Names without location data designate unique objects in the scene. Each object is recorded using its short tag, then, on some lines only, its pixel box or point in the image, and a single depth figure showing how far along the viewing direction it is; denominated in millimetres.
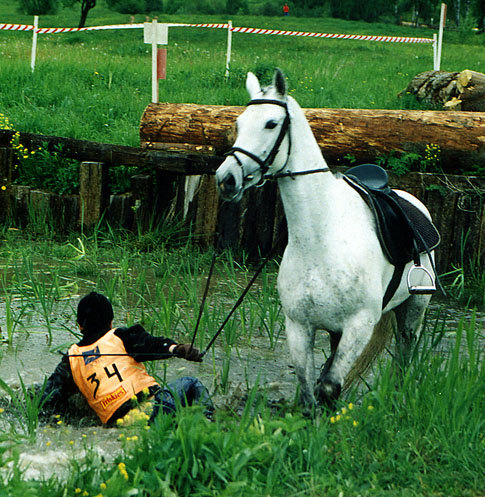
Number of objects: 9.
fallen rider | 8828
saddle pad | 9117
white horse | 8234
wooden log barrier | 16687
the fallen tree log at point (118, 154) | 18516
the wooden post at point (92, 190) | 19531
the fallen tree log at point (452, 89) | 22281
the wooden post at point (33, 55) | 30706
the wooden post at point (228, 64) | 31097
